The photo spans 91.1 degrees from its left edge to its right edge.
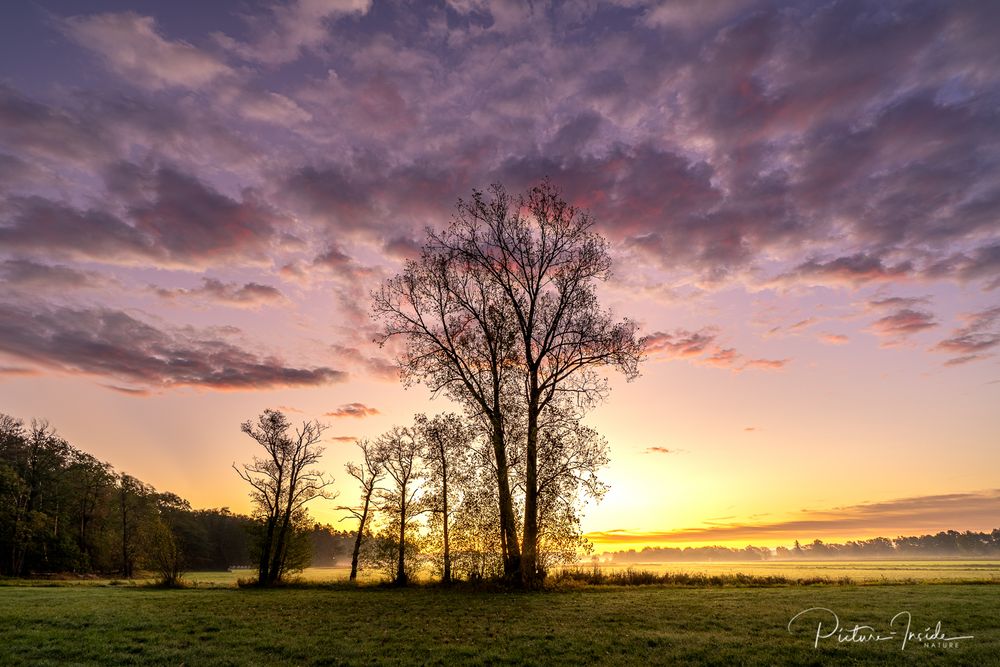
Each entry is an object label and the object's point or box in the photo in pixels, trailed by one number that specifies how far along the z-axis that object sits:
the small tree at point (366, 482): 42.38
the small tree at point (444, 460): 30.16
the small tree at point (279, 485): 44.09
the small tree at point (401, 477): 40.22
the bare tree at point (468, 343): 28.61
